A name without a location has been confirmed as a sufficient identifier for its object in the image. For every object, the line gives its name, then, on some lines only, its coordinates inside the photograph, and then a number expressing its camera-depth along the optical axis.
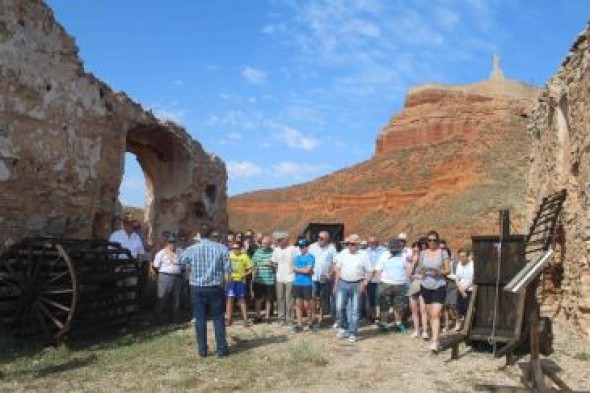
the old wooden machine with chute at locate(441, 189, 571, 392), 5.90
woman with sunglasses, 9.19
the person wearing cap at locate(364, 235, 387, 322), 11.34
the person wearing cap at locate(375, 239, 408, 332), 10.41
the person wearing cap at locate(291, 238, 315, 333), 10.27
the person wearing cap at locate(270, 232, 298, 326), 10.65
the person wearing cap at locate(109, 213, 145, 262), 11.27
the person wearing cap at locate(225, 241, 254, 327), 10.73
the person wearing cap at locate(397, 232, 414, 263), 10.68
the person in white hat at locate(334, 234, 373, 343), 9.66
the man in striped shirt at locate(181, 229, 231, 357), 8.37
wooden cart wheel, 9.00
